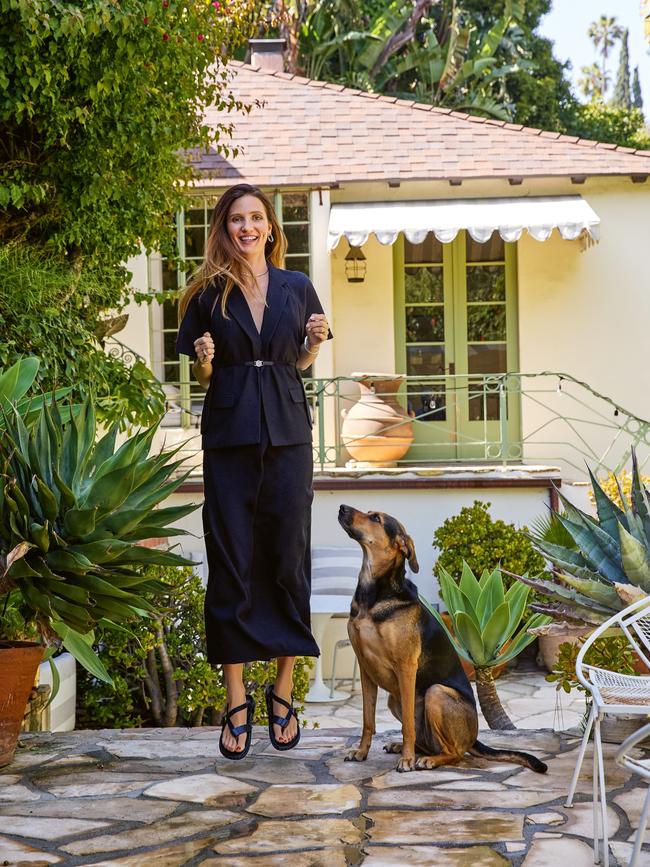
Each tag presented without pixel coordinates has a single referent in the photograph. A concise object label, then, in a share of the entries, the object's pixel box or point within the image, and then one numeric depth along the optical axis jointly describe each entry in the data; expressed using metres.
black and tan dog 4.28
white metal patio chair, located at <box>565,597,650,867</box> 3.12
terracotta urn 11.05
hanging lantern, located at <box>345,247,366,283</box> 12.22
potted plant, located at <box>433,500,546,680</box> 9.39
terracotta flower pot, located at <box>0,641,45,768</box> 4.62
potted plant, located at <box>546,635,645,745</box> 4.75
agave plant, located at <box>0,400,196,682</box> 4.17
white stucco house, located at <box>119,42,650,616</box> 11.73
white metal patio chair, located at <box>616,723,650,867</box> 2.79
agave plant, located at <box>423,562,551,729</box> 4.96
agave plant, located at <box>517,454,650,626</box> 4.41
